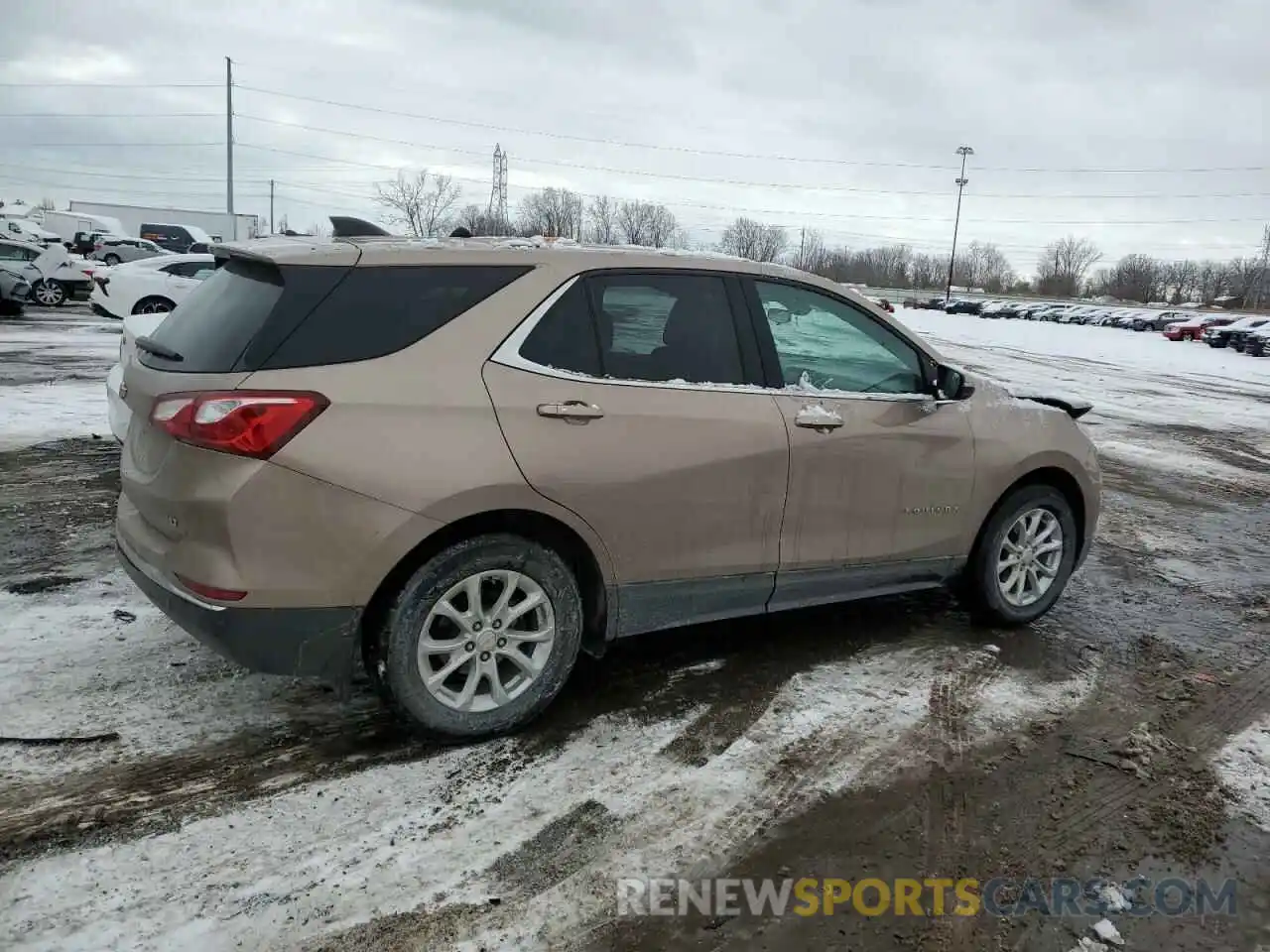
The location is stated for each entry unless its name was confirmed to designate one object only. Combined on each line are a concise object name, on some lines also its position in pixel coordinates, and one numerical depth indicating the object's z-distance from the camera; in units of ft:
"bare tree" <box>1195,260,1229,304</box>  385.29
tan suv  9.89
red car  159.53
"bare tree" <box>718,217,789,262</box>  298.35
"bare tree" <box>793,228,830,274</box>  378.98
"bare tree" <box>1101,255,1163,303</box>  394.73
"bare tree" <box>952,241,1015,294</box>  481.87
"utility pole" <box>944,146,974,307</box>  304.50
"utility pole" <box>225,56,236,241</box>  165.07
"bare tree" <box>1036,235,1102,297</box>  425.28
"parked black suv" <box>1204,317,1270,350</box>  123.54
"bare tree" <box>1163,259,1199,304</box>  399.03
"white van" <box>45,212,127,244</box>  171.63
